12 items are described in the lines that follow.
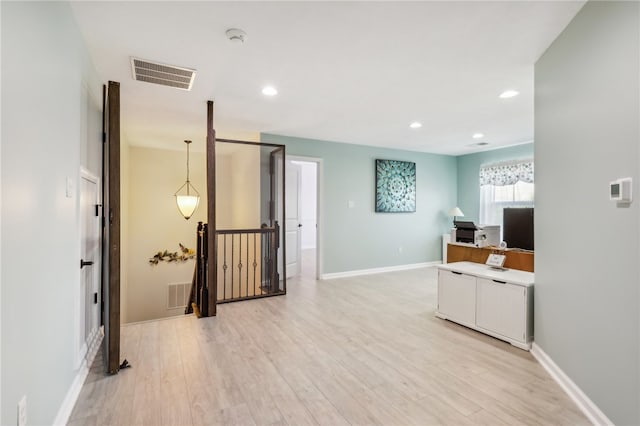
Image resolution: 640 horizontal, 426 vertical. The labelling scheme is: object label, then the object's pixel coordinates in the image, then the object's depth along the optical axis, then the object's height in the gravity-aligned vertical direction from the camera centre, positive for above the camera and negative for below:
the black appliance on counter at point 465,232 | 3.88 -0.22
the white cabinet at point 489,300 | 2.76 -0.83
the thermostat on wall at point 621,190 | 1.57 +0.13
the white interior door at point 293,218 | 5.92 -0.08
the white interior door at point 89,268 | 2.30 -0.44
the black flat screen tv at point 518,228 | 3.42 -0.15
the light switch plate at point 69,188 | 1.86 +0.15
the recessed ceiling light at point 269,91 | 3.22 +1.28
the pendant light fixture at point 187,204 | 5.31 +0.16
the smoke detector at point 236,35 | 2.19 +1.26
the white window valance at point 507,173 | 5.71 +0.79
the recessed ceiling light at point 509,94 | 3.31 +1.29
